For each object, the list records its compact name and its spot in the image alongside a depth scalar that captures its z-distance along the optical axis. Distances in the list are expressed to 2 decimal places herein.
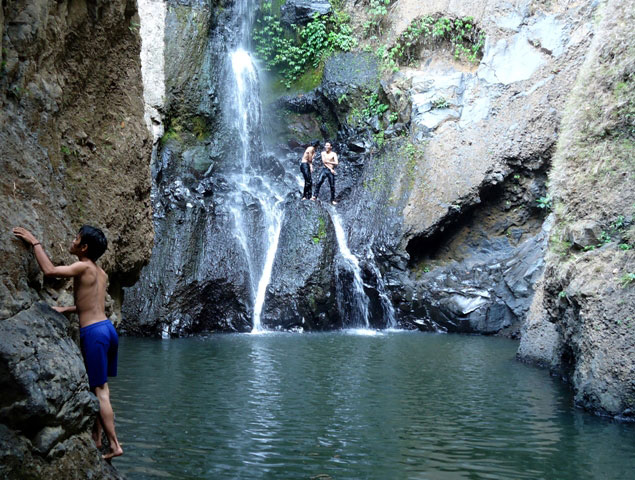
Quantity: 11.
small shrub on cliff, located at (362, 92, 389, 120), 19.63
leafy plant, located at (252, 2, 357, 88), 21.33
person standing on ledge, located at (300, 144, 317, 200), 17.95
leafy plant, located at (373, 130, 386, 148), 18.90
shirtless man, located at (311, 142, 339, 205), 18.06
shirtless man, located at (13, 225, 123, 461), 4.44
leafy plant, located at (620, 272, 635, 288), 7.41
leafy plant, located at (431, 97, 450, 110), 17.98
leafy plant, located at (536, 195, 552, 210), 10.54
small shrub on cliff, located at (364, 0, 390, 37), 20.95
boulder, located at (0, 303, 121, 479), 3.57
